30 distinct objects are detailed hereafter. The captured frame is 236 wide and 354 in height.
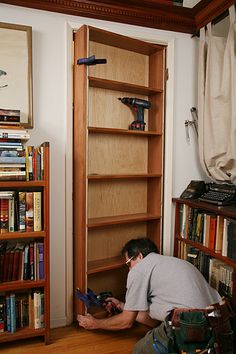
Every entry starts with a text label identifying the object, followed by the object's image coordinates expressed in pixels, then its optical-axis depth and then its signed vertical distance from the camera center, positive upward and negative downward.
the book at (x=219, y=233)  2.06 -0.49
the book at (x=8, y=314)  1.91 -0.99
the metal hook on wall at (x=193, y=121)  2.57 +0.35
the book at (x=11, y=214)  1.85 -0.33
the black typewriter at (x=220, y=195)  2.10 -0.24
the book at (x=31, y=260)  1.92 -0.64
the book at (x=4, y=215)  1.83 -0.34
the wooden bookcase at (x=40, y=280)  1.83 -0.76
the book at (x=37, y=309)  1.96 -0.98
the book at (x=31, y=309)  1.97 -0.98
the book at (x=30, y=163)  1.86 -0.02
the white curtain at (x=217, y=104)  2.15 +0.44
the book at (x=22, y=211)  1.86 -0.32
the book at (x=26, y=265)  1.91 -0.67
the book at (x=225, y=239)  1.98 -0.51
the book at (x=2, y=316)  1.91 -0.99
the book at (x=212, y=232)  2.10 -0.50
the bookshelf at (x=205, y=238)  1.96 -0.59
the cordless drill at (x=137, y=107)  2.39 +0.44
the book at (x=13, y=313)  1.92 -0.98
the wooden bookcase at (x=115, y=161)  2.18 +0.00
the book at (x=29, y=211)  1.87 -0.32
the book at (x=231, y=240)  1.90 -0.51
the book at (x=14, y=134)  1.79 +0.16
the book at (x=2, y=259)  1.87 -0.62
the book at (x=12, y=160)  1.77 +0.00
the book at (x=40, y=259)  1.93 -0.63
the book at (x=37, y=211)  1.88 -0.32
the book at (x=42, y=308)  1.97 -0.97
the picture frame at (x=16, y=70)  2.02 +0.61
